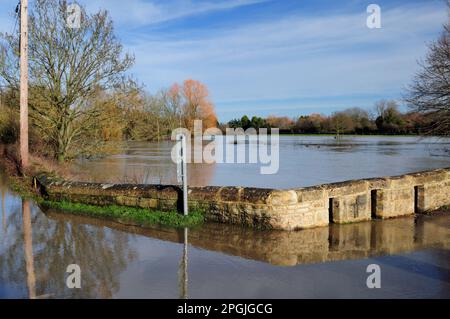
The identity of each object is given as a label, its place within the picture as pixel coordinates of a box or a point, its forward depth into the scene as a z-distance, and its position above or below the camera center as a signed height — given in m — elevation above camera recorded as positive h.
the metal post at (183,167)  8.19 -0.56
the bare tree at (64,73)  19.52 +3.54
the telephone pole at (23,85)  15.58 +2.24
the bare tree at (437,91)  25.12 +3.18
